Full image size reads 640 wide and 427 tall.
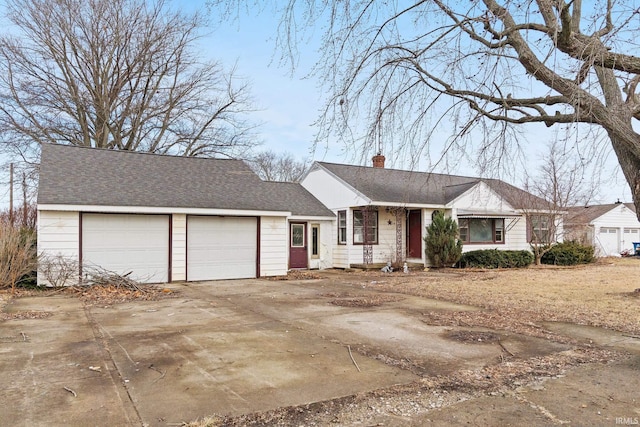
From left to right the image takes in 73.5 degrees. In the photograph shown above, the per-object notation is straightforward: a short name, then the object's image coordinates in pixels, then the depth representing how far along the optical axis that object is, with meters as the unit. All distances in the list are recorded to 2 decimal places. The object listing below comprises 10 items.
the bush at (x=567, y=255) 19.52
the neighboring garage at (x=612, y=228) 27.38
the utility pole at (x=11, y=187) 19.11
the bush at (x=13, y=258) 10.28
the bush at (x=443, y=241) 17.25
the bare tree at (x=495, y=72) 4.78
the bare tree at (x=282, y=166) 38.78
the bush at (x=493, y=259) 17.78
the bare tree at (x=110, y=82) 20.47
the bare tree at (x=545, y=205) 18.69
